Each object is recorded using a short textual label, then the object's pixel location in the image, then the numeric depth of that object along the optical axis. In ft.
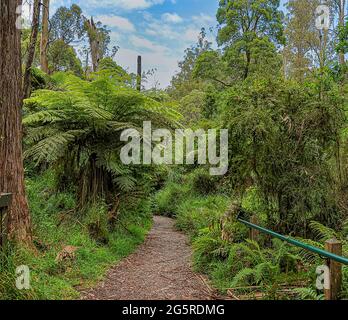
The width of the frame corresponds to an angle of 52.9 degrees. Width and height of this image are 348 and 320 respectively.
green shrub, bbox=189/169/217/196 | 38.32
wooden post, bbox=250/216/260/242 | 14.84
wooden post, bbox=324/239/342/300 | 9.09
